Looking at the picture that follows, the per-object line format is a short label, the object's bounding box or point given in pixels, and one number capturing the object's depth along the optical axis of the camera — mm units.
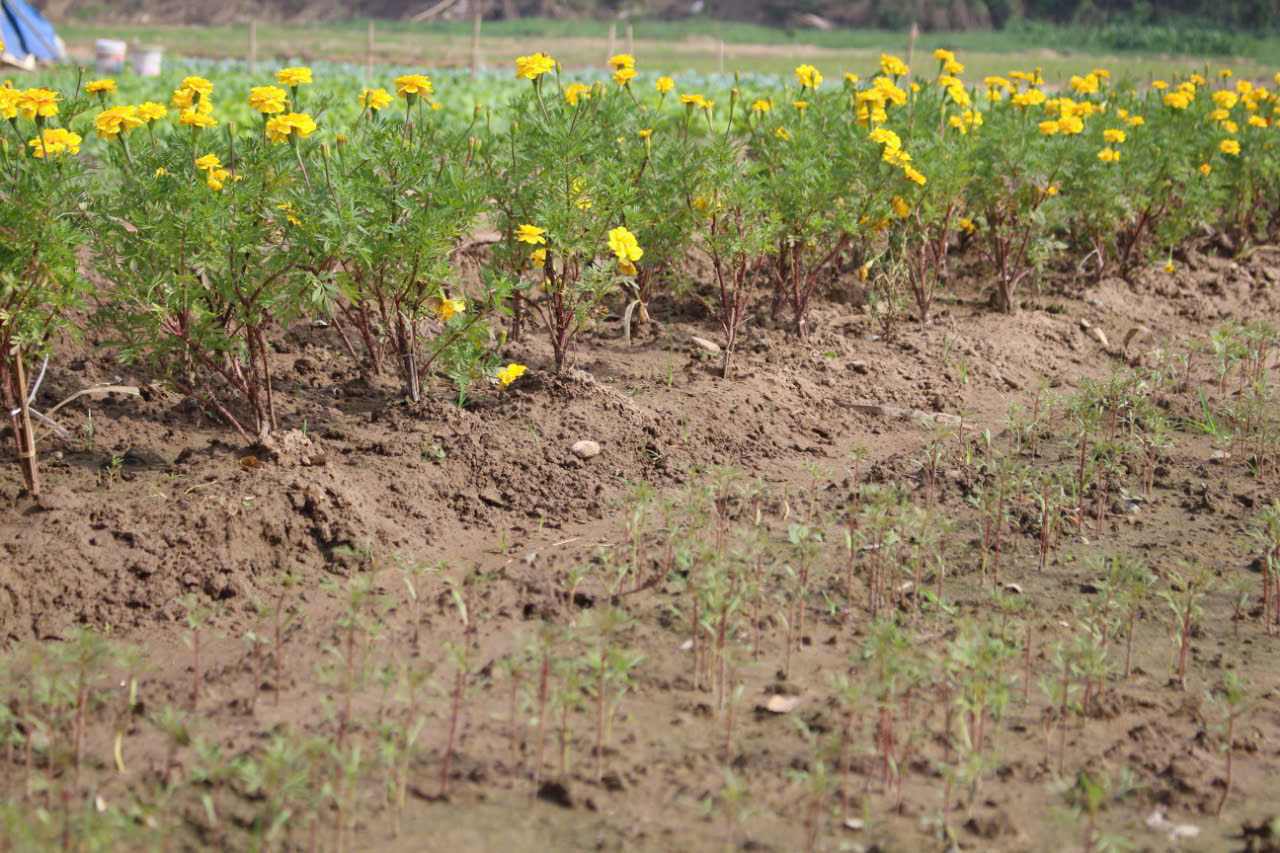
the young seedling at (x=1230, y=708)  6645
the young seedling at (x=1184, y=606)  7973
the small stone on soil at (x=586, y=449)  10758
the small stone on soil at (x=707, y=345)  13344
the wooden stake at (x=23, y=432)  9117
